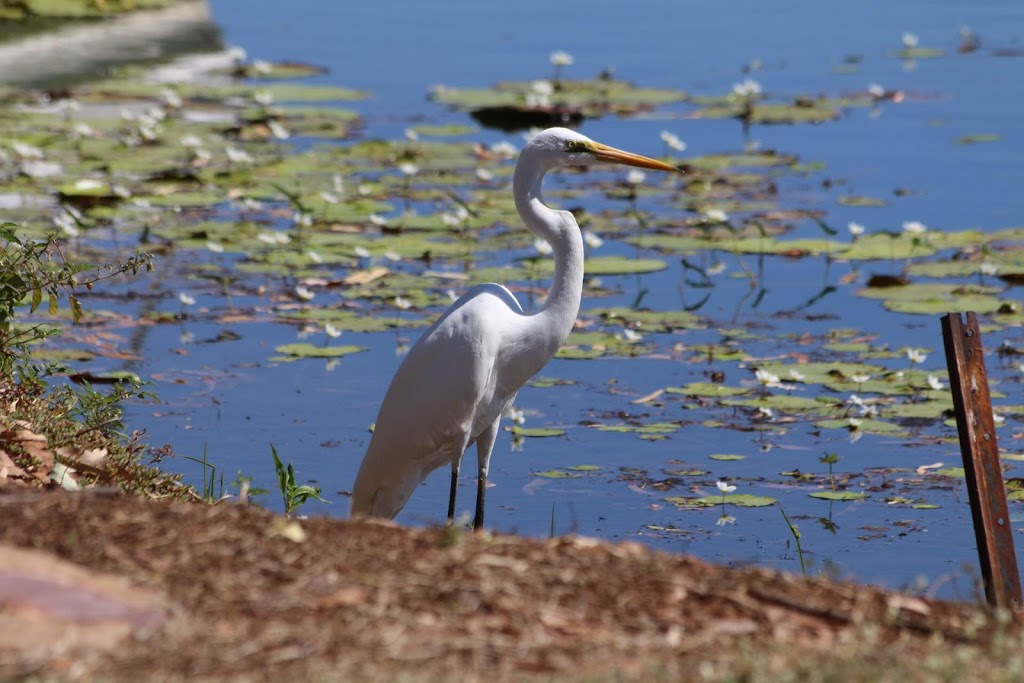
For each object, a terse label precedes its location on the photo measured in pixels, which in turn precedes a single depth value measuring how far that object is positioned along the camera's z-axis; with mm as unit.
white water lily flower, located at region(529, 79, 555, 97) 22641
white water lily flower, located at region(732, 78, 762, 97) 21734
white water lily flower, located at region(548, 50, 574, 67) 22391
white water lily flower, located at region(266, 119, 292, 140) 20812
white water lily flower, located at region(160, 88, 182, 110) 22844
